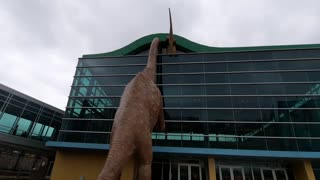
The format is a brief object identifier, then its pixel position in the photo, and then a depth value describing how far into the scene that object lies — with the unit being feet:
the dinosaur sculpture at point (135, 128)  16.53
